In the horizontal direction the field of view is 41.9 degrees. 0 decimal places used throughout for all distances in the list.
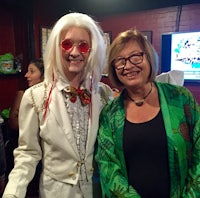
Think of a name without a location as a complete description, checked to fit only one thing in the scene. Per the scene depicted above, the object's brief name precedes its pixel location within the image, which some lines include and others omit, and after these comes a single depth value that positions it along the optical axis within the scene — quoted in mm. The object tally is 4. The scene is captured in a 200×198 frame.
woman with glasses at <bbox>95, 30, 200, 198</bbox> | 1097
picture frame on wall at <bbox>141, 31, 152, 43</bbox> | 3861
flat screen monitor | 3438
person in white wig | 1171
